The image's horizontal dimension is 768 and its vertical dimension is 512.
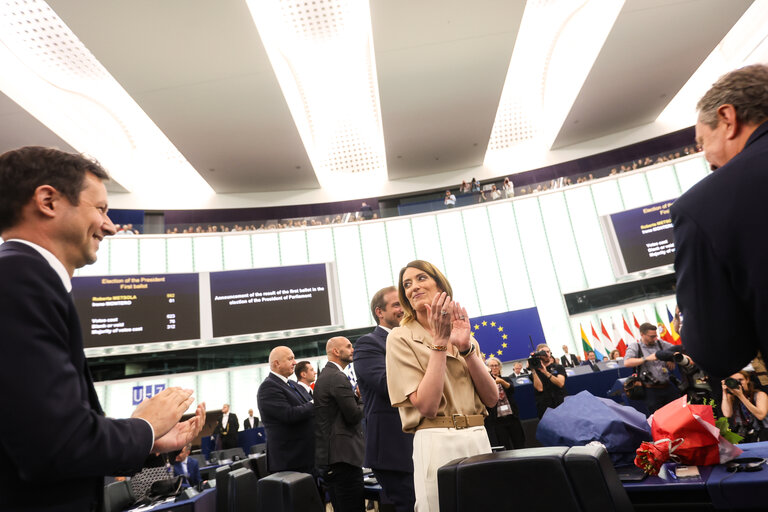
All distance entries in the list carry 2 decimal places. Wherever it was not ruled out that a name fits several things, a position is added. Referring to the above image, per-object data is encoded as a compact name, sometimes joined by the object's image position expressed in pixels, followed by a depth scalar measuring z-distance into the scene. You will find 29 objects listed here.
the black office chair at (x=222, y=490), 3.39
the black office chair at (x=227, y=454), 7.10
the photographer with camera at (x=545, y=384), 5.56
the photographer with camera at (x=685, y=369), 4.00
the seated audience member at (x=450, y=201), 15.01
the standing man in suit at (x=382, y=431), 2.07
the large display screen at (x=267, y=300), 12.79
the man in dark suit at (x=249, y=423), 10.80
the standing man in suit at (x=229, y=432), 8.70
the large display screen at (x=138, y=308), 11.78
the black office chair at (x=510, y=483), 0.86
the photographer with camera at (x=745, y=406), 3.23
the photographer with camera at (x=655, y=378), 4.66
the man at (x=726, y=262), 0.99
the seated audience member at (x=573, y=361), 9.56
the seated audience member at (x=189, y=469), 5.71
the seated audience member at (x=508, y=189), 14.95
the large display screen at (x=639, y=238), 12.82
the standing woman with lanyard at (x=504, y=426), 5.17
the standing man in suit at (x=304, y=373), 4.68
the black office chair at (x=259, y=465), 4.49
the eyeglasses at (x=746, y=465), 1.47
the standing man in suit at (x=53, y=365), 0.84
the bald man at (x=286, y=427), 3.51
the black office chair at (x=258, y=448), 7.09
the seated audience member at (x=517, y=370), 7.91
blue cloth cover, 1.88
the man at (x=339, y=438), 2.92
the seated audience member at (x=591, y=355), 12.37
